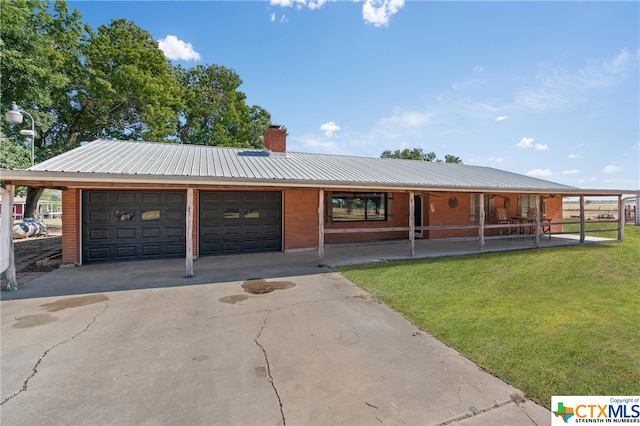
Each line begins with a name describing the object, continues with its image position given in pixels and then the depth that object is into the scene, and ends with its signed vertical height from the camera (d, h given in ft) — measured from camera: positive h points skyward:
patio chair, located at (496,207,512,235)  45.11 -0.90
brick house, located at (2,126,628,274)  22.71 +1.51
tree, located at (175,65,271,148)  77.46 +26.66
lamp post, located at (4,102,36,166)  29.09 +9.52
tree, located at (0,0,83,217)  37.63 +21.92
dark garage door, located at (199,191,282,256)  31.48 -1.19
